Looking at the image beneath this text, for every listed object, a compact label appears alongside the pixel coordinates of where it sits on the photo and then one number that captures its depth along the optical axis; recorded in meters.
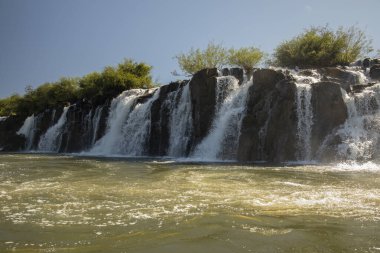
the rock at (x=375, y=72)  23.48
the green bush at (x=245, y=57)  37.00
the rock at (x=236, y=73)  24.22
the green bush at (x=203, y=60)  39.38
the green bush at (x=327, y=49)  32.19
